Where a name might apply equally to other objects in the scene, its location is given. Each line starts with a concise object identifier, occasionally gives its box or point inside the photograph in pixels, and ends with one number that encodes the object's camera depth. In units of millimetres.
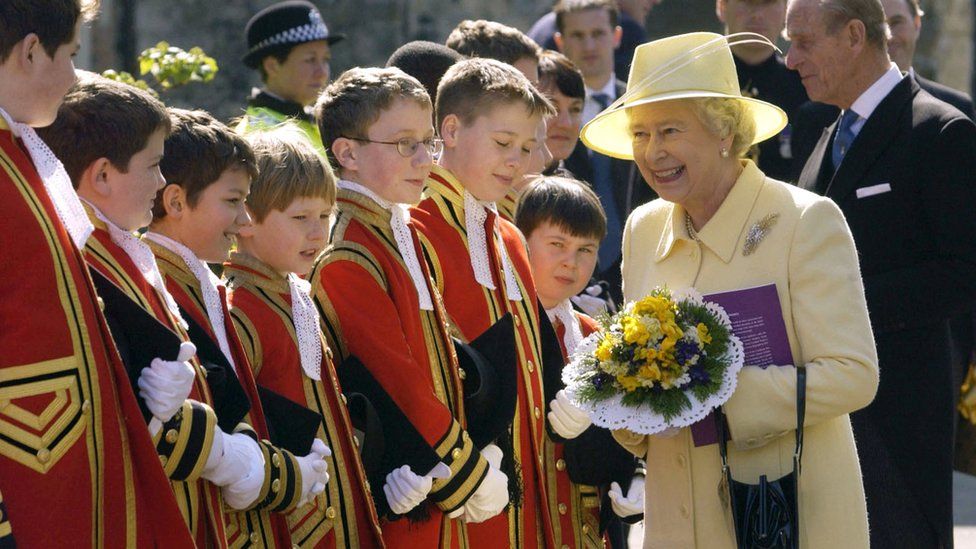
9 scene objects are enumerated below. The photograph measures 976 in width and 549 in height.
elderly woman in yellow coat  7461
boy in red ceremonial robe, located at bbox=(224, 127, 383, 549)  7781
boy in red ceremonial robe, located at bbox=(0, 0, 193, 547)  5586
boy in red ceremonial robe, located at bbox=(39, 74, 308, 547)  6441
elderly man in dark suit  10094
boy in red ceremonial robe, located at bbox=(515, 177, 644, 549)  9641
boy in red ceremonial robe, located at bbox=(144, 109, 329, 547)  7145
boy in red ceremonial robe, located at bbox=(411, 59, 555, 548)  9172
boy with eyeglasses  8234
